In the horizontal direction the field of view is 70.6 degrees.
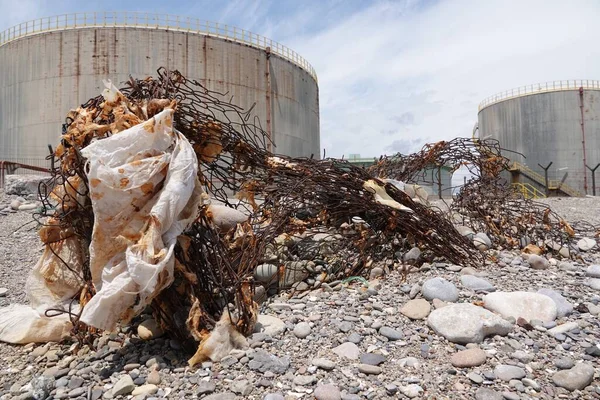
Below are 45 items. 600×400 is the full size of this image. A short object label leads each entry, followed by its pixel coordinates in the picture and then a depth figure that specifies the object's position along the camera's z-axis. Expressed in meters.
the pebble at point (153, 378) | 2.11
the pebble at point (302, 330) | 2.46
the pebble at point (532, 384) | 1.91
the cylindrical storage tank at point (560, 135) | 20.62
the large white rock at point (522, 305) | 2.58
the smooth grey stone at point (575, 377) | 1.92
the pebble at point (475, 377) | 1.95
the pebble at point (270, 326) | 2.51
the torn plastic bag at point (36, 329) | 2.71
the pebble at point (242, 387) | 1.94
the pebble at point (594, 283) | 3.12
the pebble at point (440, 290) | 2.80
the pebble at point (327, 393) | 1.87
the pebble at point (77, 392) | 2.08
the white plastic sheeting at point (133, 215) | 2.11
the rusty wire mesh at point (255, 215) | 2.55
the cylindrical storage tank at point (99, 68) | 12.47
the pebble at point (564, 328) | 2.39
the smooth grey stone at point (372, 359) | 2.14
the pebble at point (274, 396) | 1.88
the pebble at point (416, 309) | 2.62
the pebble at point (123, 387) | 2.05
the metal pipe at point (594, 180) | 19.97
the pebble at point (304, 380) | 1.99
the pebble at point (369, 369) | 2.06
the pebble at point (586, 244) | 4.55
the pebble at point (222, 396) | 1.91
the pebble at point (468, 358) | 2.08
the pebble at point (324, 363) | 2.10
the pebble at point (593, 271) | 3.45
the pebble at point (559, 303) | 2.65
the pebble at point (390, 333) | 2.38
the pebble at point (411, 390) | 1.89
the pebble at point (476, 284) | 2.96
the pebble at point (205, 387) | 1.98
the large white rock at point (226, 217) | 3.76
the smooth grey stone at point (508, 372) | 1.97
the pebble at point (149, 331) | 2.62
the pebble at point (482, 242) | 4.18
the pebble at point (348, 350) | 2.20
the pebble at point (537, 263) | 3.71
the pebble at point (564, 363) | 2.05
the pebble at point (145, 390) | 2.03
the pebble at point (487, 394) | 1.84
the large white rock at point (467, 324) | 2.29
